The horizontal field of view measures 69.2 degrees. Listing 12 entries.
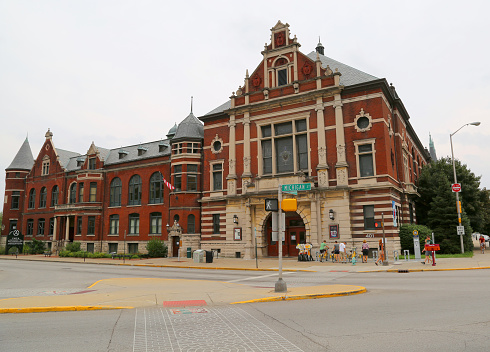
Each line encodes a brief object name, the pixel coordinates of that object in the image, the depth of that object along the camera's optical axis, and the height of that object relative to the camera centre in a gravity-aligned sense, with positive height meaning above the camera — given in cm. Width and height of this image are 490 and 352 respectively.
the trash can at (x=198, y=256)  3053 -180
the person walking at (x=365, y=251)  2684 -136
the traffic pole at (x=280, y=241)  1233 -26
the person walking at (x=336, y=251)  2742 -136
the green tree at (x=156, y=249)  3853 -146
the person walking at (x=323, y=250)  2827 -132
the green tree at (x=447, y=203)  3319 +295
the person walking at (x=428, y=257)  2385 -171
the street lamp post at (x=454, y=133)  2879 +824
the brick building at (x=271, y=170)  2989 +648
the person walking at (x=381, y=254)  2516 -152
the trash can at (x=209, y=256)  2986 -181
